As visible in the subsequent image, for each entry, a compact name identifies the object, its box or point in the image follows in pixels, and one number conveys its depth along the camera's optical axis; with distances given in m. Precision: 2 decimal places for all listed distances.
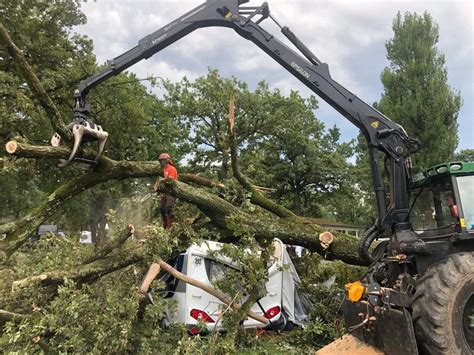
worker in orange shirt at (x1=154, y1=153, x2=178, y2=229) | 6.62
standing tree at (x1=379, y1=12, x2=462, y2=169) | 20.14
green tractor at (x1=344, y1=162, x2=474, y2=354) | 4.01
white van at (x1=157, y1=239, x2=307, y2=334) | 6.61
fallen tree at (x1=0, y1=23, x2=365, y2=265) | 5.90
